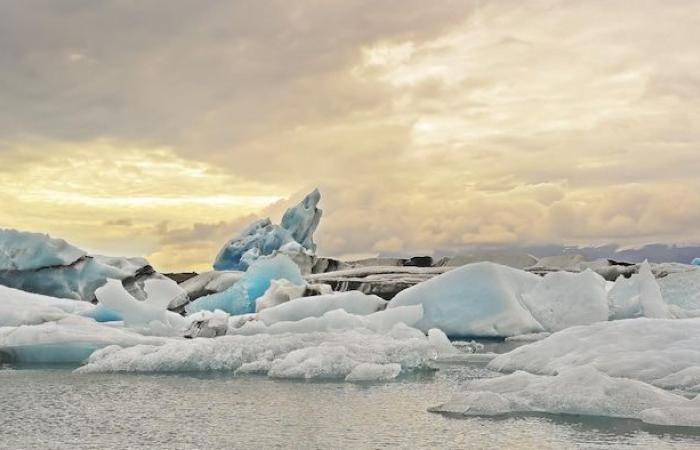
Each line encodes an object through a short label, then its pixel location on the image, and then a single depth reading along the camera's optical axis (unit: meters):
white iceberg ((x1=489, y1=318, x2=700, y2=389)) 9.90
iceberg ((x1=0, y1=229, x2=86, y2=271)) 27.55
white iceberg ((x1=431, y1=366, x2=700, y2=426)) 7.85
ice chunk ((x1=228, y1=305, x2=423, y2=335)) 15.27
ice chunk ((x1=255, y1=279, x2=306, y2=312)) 20.92
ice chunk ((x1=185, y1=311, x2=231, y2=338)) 16.23
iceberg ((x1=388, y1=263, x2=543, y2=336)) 20.22
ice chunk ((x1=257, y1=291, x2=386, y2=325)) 17.28
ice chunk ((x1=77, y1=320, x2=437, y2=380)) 11.49
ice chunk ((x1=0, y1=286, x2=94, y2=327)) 16.80
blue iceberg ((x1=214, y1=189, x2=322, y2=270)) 37.09
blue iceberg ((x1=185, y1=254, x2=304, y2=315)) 22.89
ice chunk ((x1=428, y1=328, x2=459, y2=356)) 14.72
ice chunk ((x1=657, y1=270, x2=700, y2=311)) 25.41
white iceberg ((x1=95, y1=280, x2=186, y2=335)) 16.70
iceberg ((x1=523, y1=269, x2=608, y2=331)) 20.06
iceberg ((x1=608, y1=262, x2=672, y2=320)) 19.48
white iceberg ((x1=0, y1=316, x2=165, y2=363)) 14.10
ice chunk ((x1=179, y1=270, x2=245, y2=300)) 31.35
